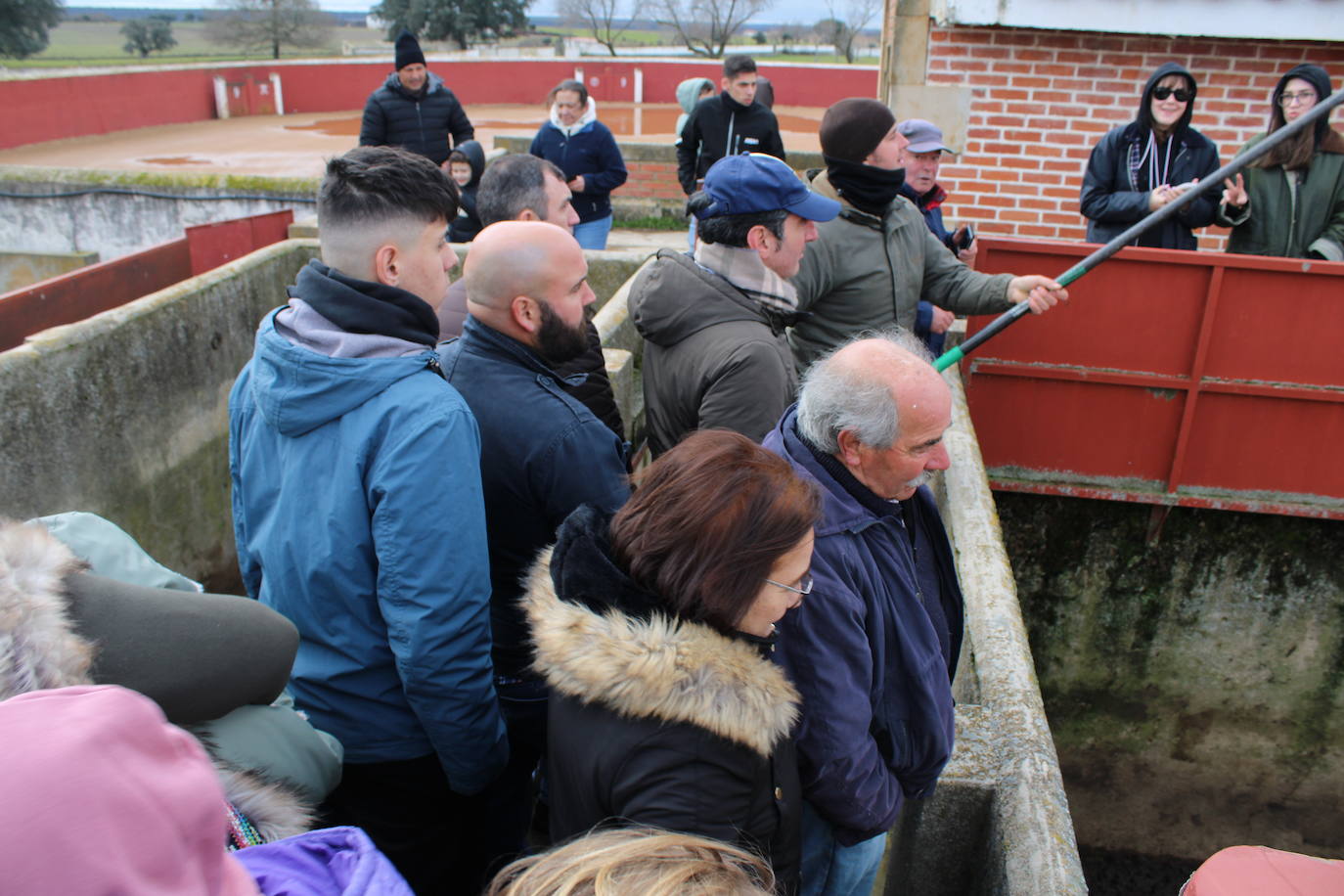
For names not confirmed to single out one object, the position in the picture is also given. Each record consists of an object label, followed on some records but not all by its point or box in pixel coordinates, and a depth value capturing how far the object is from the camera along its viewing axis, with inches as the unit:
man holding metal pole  129.7
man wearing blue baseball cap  100.1
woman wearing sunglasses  178.2
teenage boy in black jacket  270.5
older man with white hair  68.1
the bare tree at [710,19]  1530.5
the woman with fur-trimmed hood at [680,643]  55.1
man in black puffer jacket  270.8
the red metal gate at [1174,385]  173.6
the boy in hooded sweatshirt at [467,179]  244.8
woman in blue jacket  261.9
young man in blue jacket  71.0
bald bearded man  81.4
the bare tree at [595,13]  1596.9
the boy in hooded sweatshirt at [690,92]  317.7
